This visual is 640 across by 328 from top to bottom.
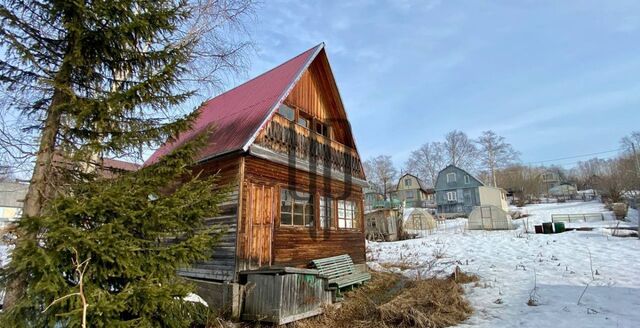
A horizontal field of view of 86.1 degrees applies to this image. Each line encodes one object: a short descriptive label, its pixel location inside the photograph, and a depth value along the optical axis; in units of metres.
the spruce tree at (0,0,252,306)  4.89
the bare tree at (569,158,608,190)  67.38
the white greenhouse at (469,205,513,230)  27.17
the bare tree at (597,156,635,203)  35.40
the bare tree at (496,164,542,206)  52.00
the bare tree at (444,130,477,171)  53.81
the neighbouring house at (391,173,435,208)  56.19
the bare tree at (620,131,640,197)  38.19
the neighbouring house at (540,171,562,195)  75.41
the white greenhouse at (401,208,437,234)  29.56
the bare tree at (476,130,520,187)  51.25
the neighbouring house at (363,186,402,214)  44.84
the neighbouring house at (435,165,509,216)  40.41
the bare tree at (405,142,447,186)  59.43
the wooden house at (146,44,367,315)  8.56
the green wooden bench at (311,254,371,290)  9.98
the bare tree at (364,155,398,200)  61.72
